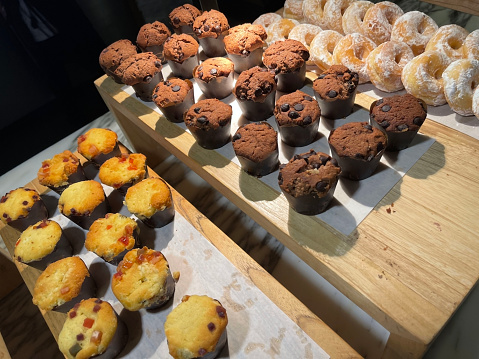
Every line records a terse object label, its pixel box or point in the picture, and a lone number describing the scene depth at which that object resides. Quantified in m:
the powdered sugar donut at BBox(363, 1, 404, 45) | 0.48
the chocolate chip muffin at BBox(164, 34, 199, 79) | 0.53
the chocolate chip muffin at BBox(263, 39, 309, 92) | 0.46
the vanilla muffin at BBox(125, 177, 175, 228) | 0.41
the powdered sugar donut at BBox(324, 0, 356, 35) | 0.52
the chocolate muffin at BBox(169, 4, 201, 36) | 0.59
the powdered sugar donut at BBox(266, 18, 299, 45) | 0.55
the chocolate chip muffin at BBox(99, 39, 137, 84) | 0.57
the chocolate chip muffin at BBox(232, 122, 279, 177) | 0.38
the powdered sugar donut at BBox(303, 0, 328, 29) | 0.54
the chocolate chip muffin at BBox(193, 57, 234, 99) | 0.48
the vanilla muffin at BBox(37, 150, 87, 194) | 0.48
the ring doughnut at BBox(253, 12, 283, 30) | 0.58
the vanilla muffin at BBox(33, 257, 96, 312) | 0.36
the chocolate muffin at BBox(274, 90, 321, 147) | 0.39
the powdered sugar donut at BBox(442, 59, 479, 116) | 0.38
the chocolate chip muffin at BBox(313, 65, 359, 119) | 0.41
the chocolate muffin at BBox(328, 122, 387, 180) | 0.35
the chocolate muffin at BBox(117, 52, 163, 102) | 0.51
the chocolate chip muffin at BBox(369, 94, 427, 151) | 0.37
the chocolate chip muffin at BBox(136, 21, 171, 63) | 0.58
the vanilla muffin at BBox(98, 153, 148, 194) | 0.45
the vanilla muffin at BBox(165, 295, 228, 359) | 0.30
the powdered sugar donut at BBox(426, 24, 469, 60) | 0.43
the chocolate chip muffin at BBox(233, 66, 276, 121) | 0.44
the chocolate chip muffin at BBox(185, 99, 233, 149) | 0.43
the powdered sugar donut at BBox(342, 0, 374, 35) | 0.49
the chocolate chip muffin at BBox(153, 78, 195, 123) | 0.47
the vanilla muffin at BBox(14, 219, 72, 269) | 0.40
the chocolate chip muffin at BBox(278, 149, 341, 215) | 0.33
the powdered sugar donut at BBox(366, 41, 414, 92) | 0.43
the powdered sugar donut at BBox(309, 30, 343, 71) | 0.48
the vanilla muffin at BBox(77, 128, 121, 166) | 0.49
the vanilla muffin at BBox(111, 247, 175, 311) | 0.34
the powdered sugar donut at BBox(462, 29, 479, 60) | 0.41
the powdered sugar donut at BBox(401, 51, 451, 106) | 0.41
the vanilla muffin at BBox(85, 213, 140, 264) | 0.39
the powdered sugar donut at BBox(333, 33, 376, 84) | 0.46
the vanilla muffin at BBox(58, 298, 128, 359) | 0.32
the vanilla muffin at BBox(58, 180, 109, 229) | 0.43
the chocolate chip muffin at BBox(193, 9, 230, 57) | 0.55
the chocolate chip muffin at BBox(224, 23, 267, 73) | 0.51
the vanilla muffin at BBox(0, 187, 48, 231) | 0.45
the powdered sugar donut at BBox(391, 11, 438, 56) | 0.45
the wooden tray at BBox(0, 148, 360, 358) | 0.32
